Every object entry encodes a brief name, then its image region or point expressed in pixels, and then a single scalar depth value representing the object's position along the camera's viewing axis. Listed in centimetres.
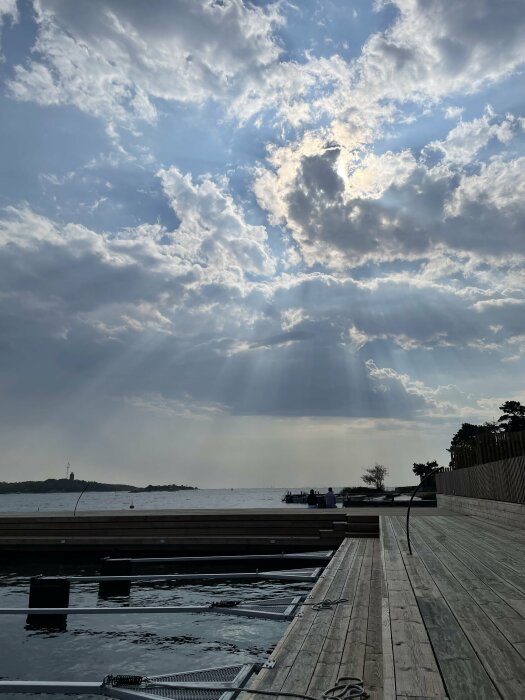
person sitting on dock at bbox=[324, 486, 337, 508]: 2758
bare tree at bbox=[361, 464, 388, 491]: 12326
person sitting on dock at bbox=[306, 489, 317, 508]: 3016
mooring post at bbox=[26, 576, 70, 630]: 1164
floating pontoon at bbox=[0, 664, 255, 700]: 531
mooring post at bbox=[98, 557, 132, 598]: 1378
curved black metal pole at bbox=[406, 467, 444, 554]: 852
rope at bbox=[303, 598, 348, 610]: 682
